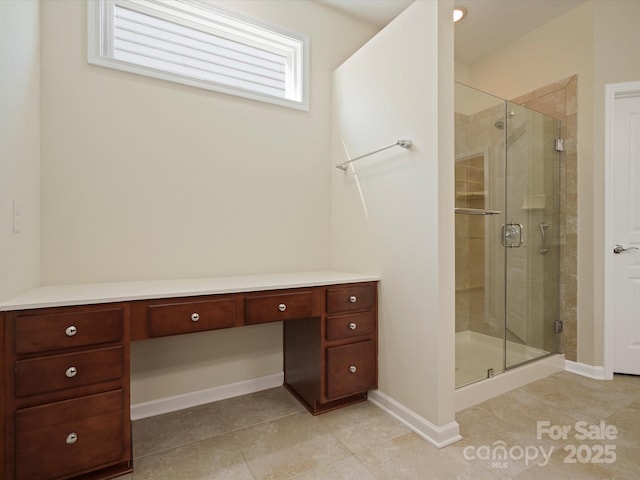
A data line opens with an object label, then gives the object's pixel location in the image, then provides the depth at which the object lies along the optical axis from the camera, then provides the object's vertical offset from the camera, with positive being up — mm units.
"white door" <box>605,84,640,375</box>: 2449 +35
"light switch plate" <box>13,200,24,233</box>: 1426 +106
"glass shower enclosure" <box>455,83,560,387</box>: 2568 +80
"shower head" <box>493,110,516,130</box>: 2568 +919
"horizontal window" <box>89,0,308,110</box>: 1923 +1282
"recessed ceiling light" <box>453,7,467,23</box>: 2673 +1894
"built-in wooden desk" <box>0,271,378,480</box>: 1238 -458
